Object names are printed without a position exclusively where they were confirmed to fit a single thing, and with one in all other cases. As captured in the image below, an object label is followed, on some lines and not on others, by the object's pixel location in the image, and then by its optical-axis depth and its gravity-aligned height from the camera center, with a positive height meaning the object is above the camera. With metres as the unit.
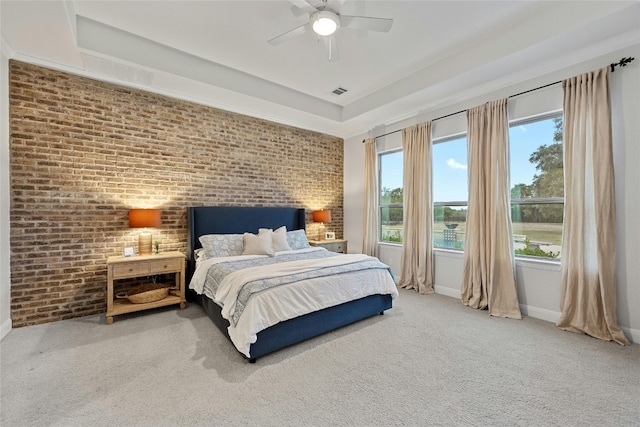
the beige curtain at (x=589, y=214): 2.79 +0.05
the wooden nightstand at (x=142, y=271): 3.25 -0.72
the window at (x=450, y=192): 4.30 +0.42
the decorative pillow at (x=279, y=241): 4.34 -0.40
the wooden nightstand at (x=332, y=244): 5.35 -0.55
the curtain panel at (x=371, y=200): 5.51 +0.34
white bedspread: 2.40 -0.80
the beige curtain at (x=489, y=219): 3.55 -0.02
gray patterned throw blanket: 2.54 -0.60
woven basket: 3.42 -1.01
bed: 2.51 -0.95
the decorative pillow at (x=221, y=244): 3.87 -0.42
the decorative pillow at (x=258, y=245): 3.98 -0.43
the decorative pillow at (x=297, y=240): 4.66 -0.41
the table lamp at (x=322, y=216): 5.55 +0.01
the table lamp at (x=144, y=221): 3.54 -0.08
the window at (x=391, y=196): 5.30 +0.42
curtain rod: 2.74 +1.60
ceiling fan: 2.45 +1.82
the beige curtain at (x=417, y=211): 4.50 +0.11
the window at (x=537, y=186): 3.30 +0.41
